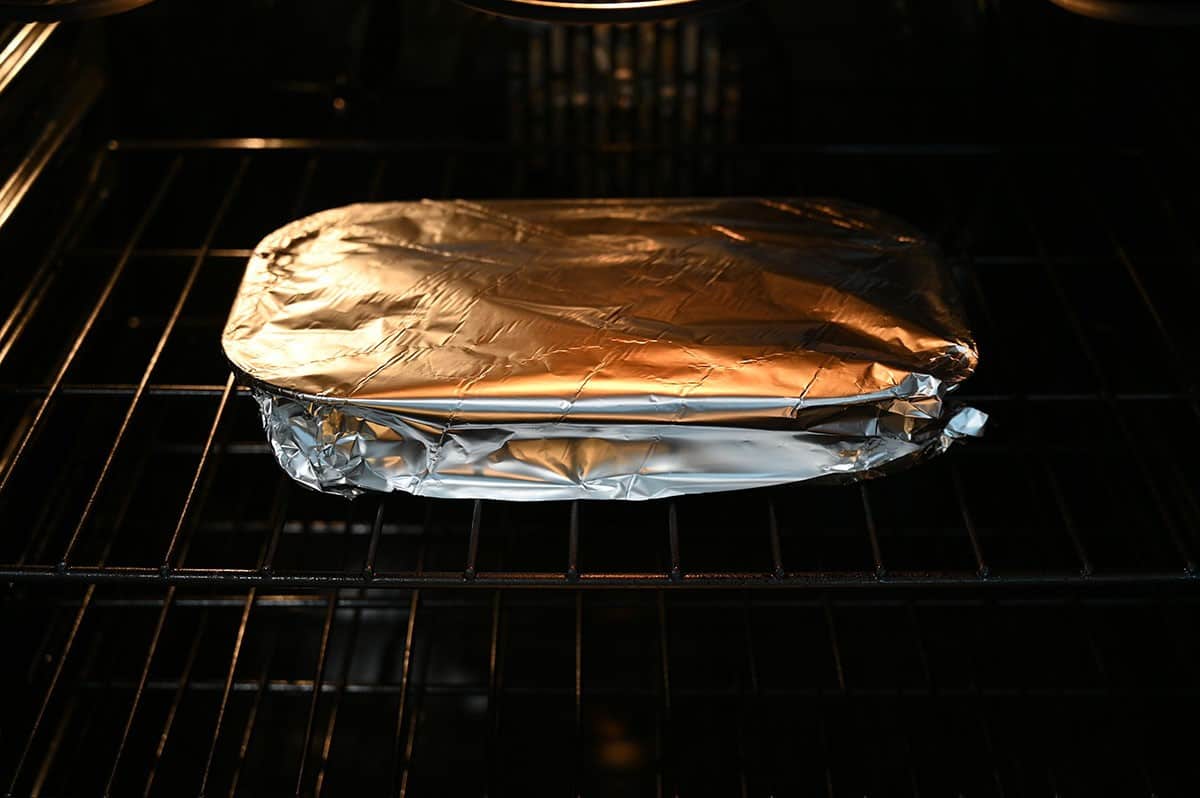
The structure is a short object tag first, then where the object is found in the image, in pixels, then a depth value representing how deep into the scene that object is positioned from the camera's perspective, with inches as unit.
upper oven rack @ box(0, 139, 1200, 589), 38.2
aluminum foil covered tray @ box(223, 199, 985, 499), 28.2
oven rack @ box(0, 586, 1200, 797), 35.0
